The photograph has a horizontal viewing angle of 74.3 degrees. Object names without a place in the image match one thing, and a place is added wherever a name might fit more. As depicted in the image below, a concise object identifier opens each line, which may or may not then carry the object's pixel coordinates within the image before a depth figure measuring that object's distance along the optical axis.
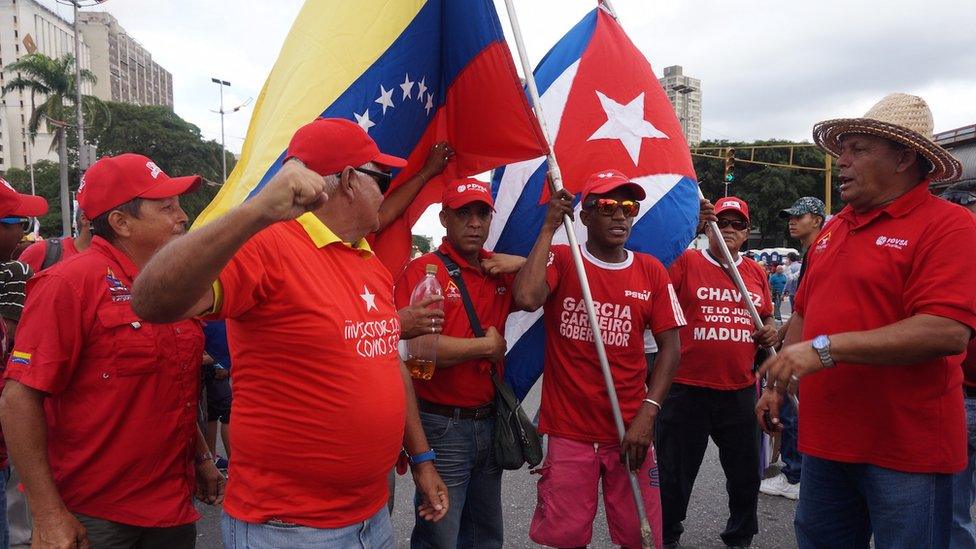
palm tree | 34.59
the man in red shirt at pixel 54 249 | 3.99
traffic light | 20.71
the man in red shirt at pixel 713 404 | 4.06
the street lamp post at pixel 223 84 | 44.77
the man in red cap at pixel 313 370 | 1.77
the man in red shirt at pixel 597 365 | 3.05
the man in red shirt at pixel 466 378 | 2.93
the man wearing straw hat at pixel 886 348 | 2.19
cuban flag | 3.88
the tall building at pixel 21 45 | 87.25
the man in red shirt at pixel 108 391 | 1.96
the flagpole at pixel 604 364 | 2.95
